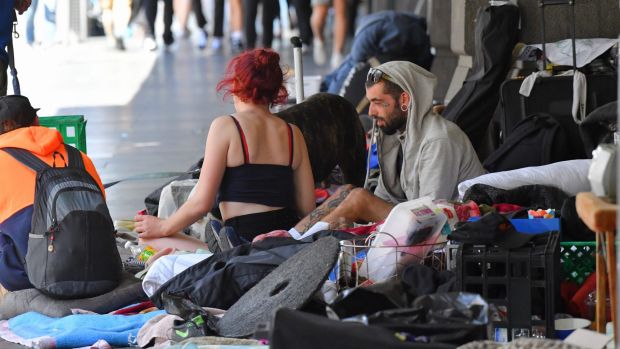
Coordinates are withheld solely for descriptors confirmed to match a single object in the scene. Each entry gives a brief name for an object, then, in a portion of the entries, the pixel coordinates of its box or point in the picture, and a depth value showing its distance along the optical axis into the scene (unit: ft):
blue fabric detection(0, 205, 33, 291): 39.60
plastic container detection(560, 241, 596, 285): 34.65
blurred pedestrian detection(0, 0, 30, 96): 51.01
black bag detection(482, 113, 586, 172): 46.42
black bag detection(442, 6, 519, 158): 55.57
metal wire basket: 35.14
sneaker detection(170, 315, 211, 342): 34.58
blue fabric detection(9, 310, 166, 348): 36.01
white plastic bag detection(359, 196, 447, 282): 35.06
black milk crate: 31.01
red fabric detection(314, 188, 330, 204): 49.72
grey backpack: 38.40
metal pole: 53.62
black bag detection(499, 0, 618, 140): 49.85
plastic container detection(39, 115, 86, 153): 49.21
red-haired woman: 41.60
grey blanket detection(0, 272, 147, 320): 38.68
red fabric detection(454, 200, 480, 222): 37.35
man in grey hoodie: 42.27
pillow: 40.86
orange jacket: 39.73
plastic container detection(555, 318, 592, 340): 32.07
